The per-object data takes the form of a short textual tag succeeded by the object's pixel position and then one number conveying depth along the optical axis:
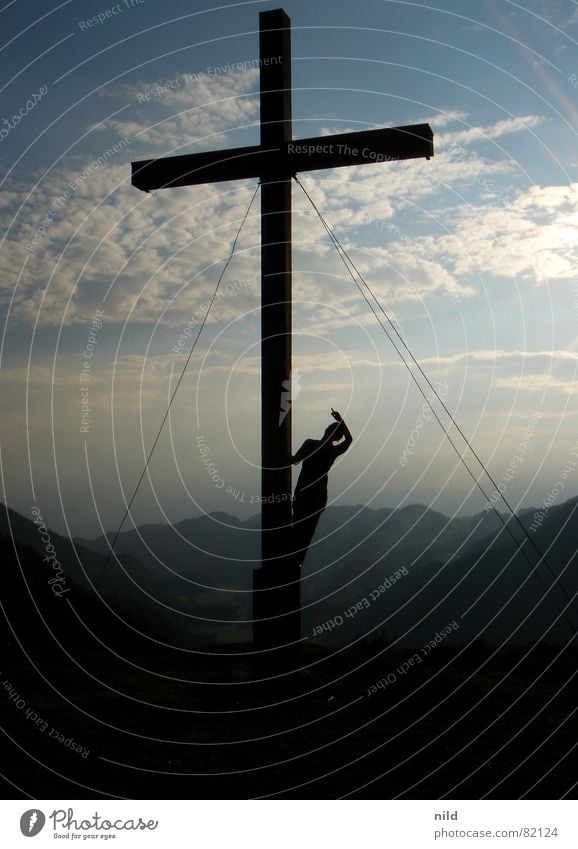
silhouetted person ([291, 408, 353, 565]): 8.82
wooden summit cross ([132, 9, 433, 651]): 8.89
